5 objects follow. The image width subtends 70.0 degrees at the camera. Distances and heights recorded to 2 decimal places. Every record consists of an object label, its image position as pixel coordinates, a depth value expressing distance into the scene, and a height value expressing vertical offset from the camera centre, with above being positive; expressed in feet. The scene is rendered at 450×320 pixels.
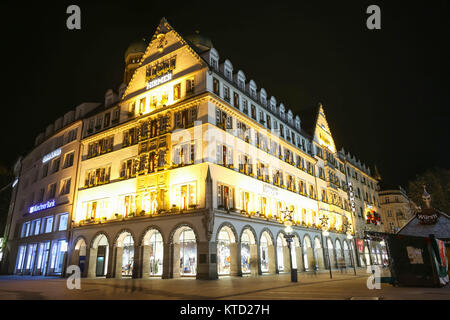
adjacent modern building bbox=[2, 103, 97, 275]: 135.33 +29.64
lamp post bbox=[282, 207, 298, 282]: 81.62 +8.41
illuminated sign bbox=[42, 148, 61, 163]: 152.26 +53.37
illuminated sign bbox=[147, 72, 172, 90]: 115.96 +65.39
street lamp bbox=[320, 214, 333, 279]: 101.45 +10.62
